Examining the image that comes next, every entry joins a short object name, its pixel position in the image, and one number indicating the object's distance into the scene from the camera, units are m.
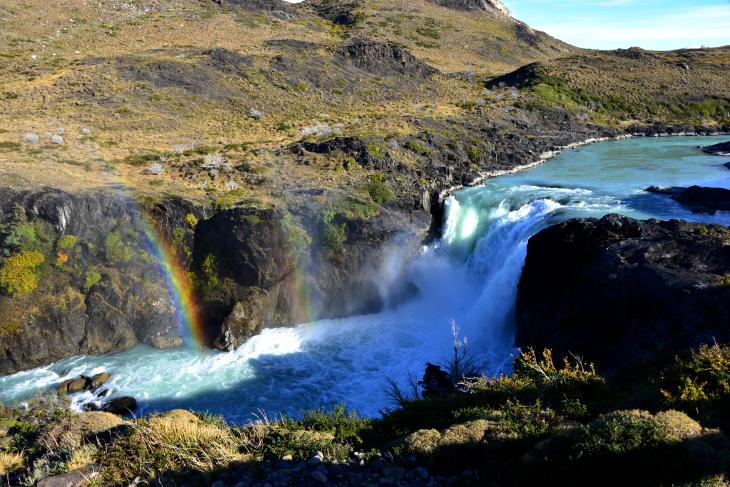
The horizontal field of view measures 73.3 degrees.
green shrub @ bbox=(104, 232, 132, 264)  29.44
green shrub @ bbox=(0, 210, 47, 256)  27.39
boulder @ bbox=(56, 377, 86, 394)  25.25
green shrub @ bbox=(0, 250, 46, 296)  26.97
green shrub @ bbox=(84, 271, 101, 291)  28.69
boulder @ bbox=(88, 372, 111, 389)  25.64
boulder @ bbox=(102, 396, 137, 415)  23.80
